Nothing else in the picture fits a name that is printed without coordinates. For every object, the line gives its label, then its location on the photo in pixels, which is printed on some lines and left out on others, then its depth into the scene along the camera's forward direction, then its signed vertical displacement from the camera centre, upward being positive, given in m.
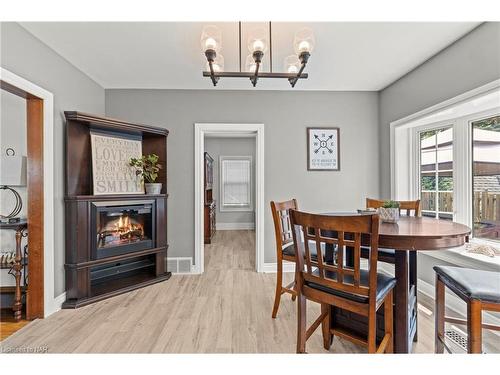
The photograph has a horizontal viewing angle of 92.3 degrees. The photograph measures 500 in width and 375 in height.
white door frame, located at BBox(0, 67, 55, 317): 2.18 -0.13
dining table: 1.30 -0.48
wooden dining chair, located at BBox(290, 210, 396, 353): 1.22 -0.55
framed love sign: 2.61 +0.25
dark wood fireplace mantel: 2.40 -0.48
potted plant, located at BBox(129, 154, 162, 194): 2.89 +0.21
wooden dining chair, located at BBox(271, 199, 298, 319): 2.15 -0.48
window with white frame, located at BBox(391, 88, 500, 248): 2.19 +0.25
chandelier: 1.58 +0.94
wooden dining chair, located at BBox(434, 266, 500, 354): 1.20 -0.58
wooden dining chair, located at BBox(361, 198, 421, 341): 1.77 -0.56
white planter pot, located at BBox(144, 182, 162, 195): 2.92 -0.02
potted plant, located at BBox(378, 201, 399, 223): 1.76 -0.20
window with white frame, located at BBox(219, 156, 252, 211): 6.50 +0.09
